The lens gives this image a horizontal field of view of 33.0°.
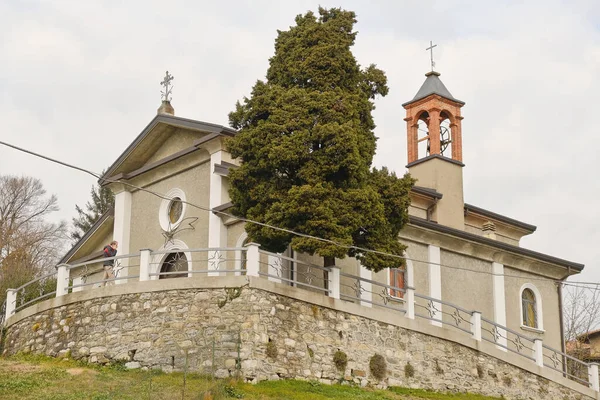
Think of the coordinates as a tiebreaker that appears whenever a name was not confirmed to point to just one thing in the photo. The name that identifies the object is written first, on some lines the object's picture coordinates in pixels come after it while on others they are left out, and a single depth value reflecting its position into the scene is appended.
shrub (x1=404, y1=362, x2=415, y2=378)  23.39
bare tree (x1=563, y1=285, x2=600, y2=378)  40.06
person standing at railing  24.00
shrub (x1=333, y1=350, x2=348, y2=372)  22.08
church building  25.86
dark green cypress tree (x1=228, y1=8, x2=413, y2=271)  22.55
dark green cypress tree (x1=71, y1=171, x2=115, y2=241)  52.25
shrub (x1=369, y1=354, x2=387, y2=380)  22.73
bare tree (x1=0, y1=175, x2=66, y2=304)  45.25
